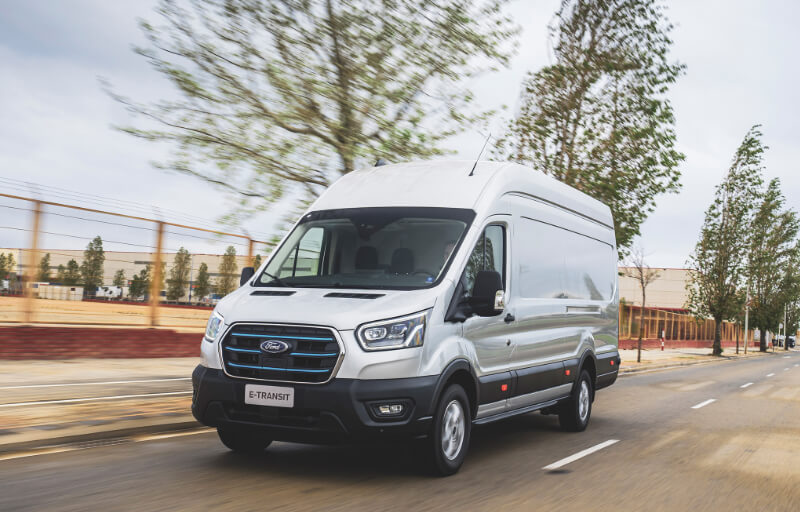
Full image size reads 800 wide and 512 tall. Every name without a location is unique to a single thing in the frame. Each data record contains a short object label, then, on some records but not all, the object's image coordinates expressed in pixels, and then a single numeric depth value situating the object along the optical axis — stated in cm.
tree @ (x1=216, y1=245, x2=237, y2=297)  1722
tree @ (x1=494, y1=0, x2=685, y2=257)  1820
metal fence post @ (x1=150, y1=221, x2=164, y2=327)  1598
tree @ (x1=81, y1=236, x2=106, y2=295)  1416
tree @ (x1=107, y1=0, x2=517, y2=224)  1063
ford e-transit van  580
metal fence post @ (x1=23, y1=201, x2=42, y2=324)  1310
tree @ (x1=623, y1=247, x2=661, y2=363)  3149
